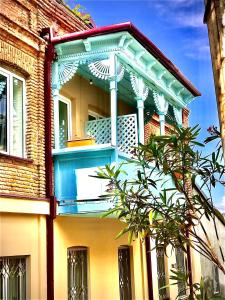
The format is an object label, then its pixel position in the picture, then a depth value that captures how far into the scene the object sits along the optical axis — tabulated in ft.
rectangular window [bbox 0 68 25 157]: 24.56
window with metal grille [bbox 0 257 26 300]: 21.94
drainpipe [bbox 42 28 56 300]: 24.90
